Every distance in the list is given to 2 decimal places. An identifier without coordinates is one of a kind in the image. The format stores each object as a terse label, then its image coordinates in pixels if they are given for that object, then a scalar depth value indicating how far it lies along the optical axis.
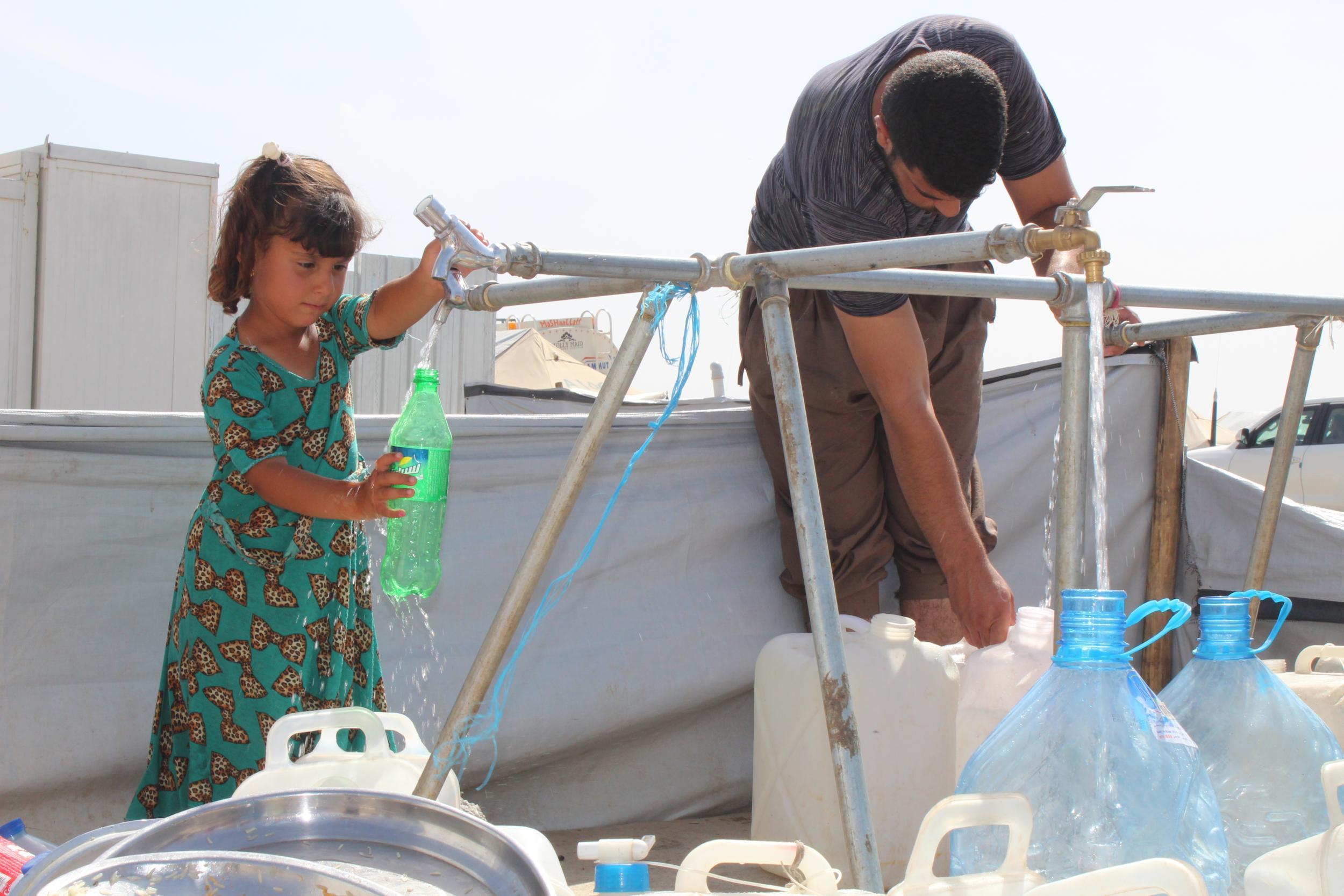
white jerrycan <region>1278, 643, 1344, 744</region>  1.68
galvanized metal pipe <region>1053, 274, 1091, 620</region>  1.39
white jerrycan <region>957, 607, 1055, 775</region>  1.99
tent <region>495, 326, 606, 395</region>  12.27
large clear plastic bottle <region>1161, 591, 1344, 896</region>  1.32
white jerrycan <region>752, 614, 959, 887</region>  2.10
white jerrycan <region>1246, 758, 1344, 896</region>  1.06
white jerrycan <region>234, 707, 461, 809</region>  1.32
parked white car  10.16
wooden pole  3.17
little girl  1.88
